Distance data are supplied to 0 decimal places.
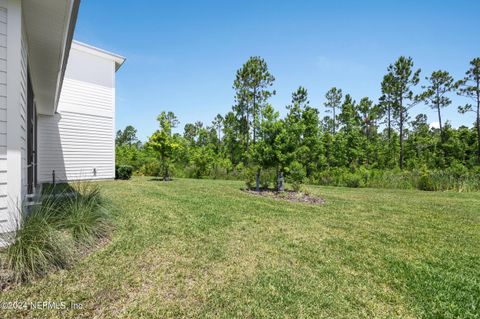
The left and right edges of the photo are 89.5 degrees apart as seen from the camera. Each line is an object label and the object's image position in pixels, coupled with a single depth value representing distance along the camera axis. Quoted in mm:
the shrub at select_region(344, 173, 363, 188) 12977
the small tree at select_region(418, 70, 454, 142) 18473
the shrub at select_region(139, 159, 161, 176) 16516
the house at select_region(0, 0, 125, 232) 3008
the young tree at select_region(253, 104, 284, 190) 8484
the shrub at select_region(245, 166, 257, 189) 9741
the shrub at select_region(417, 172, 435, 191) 11448
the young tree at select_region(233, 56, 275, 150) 20453
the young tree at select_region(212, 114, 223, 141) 26281
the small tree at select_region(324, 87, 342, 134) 24578
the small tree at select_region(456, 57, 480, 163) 17234
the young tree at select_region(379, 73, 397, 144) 19028
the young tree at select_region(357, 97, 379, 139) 22047
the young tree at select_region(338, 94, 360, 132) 20031
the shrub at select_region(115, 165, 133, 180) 13010
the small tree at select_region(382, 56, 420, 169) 18188
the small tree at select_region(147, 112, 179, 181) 12906
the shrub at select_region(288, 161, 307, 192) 8570
